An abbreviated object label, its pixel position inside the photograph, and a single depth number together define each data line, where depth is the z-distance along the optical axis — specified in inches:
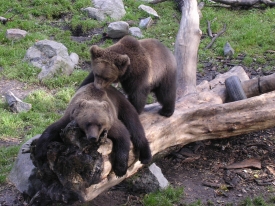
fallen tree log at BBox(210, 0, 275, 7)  537.3
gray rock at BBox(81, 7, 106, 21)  496.4
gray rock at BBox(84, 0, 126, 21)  498.9
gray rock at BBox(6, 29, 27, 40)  443.5
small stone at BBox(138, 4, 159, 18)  518.5
